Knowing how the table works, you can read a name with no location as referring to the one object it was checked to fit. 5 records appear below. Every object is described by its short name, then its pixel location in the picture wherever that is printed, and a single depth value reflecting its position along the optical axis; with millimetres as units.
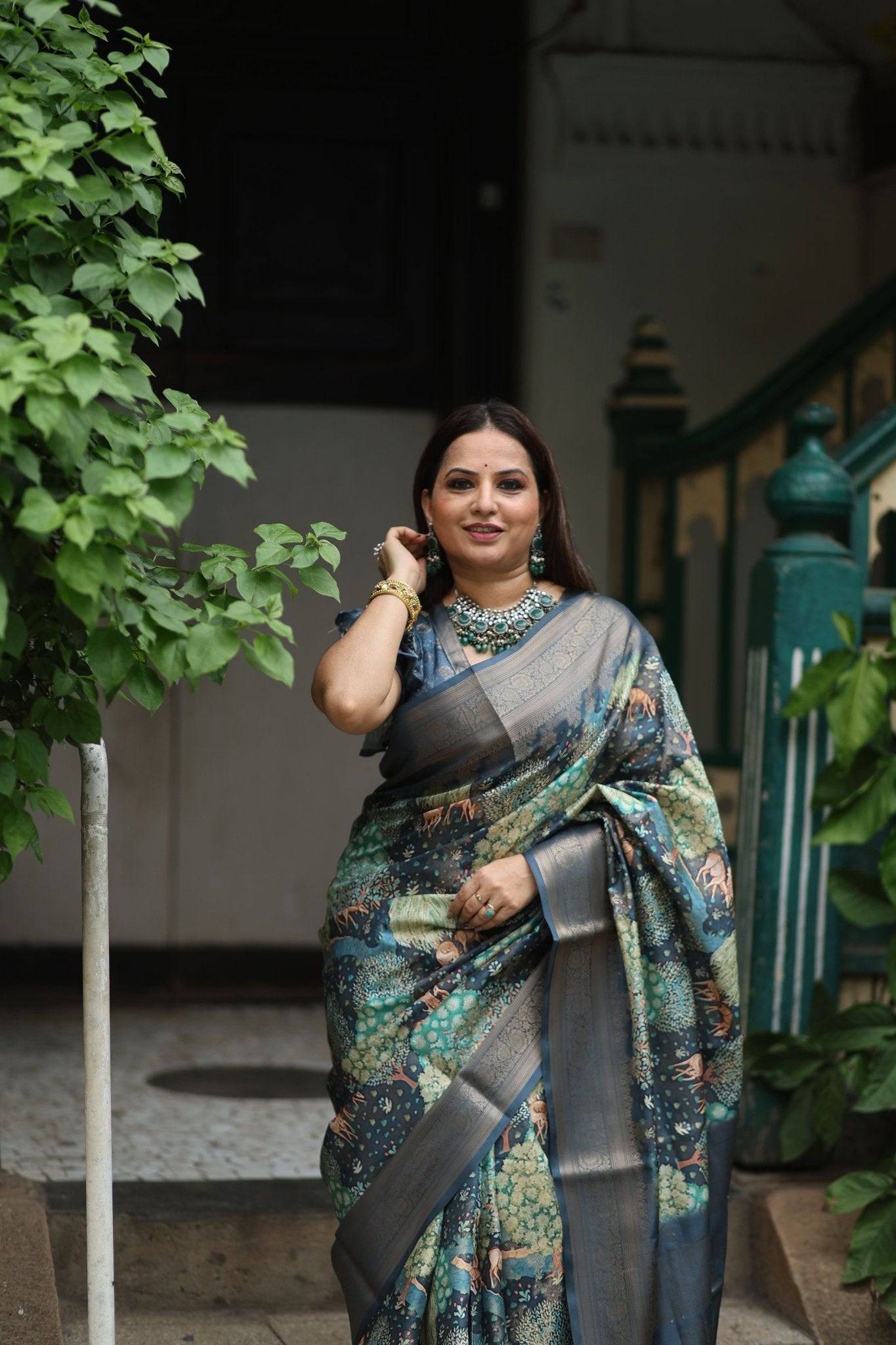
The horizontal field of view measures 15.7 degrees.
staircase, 6113
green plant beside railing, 6037
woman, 5005
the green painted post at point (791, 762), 6617
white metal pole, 4397
